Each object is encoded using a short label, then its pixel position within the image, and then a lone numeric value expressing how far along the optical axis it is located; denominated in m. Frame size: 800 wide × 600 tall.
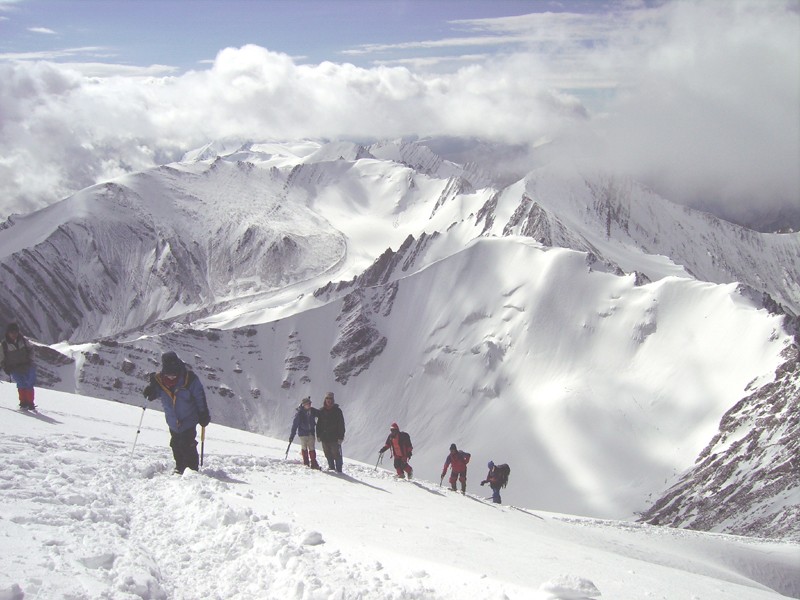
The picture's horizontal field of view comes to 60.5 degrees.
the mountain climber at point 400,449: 28.98
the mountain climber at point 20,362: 21.81
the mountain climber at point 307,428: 24.28
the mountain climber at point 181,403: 16.30
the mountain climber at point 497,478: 34.28
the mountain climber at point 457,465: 31.72
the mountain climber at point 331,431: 24.00
